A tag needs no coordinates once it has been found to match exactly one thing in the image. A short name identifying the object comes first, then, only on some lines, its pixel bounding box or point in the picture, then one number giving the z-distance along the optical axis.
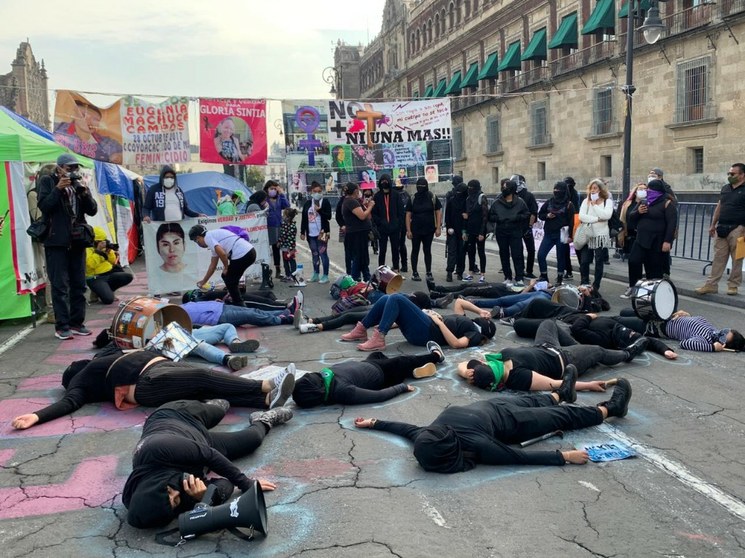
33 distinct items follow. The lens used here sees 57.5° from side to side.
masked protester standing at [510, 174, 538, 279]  12.59
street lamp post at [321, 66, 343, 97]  52.49
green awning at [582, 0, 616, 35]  32.60
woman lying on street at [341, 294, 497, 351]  7.43
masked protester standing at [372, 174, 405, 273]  13.48
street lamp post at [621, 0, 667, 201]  14.95
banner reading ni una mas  17.00
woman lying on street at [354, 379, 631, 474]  4.31
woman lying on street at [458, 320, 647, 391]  5.77
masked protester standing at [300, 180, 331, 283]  13.44
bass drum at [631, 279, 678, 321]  7.51
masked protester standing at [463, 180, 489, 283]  12.94
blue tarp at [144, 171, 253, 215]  22.52
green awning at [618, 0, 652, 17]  28.98
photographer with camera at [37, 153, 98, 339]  8.46
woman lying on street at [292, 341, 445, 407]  5.61
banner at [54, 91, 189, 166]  13.79
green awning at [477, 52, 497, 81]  47.03
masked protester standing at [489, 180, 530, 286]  12.20
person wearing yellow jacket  10.94
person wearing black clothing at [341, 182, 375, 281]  12.21
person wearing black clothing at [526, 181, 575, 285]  12.46
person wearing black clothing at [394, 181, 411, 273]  13.74
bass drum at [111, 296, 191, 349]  6.64
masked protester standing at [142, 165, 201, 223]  11.87
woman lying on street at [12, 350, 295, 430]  5.32
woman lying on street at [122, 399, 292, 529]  3.64
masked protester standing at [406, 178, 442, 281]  13.12
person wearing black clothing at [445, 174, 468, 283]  13.02
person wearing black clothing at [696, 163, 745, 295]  10.29
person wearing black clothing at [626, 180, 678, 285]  10.15
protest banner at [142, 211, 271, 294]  11.97
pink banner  15.38
